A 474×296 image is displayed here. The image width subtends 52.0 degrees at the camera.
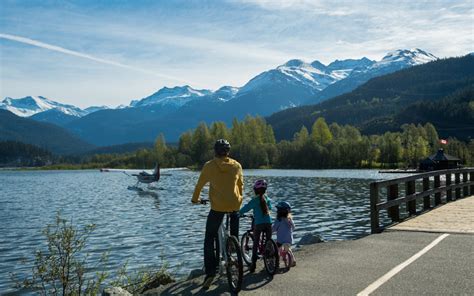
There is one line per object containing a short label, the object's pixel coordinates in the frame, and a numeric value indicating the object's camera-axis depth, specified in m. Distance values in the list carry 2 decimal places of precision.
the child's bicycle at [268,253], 10.51
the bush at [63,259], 11.05
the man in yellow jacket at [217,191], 10.12
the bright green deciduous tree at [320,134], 169.50
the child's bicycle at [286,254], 11.19
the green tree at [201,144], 182.00
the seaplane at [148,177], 75.69
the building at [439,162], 118.25
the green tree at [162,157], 192.62
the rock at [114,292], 9.71
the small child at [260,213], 11.12
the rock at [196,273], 13.62
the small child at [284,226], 11.34
